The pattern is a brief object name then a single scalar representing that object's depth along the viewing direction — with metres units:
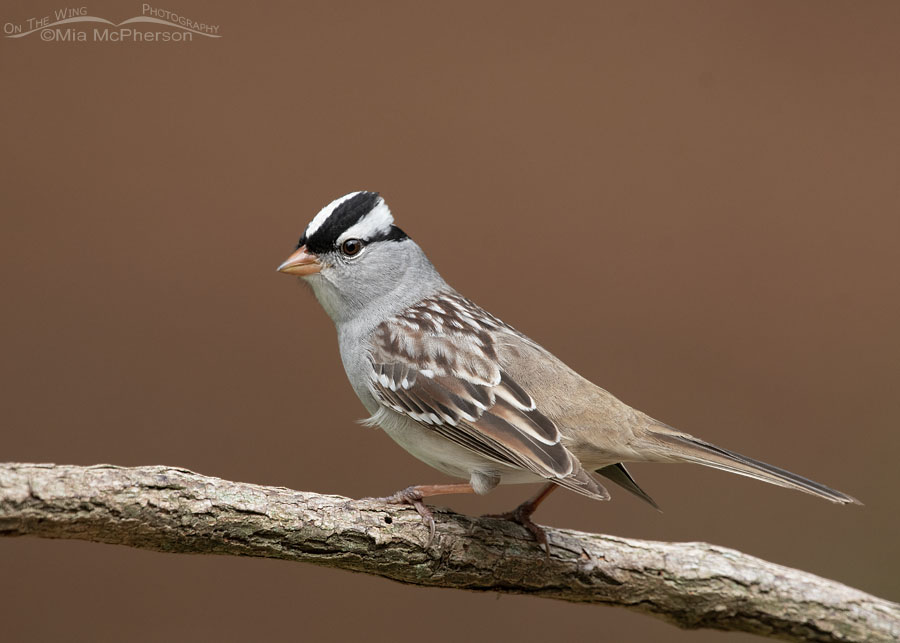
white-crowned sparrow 3.41
